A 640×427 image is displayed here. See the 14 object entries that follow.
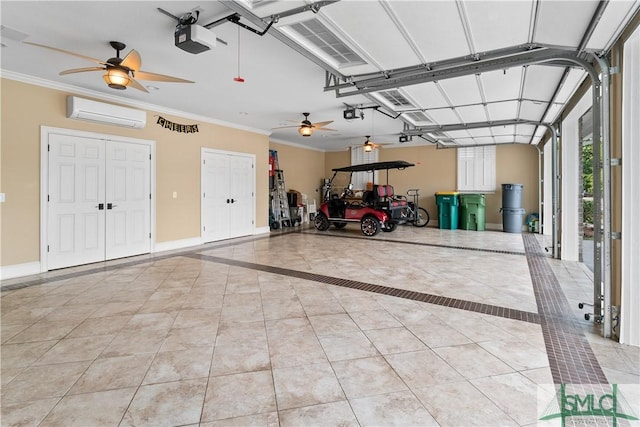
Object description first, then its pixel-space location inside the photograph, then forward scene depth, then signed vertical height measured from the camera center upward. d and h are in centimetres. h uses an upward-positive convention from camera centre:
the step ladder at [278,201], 1041 +45
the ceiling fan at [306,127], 690 +183
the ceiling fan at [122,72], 361 +161
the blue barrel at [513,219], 946 -11
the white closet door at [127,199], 604 +30
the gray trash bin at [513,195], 942 +57
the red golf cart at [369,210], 879 +15
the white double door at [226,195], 788 +51
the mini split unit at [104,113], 536 +176
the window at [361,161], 1258 +207
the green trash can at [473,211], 994 +12
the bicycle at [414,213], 1045 +7
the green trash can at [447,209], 1024 +19
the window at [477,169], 1073 +153
